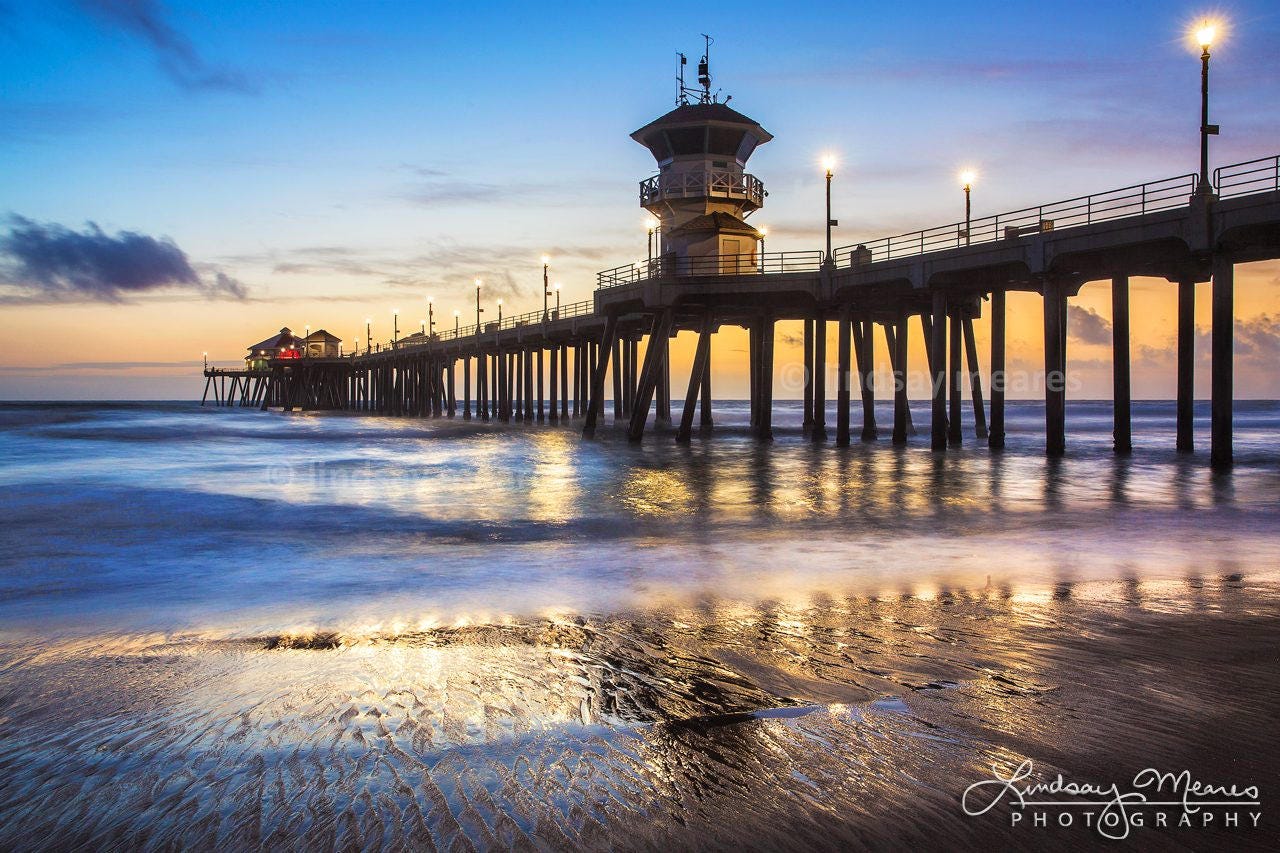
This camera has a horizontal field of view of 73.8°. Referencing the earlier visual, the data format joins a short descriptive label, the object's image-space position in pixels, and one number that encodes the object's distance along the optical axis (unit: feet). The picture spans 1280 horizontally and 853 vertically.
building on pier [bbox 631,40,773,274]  125.39
